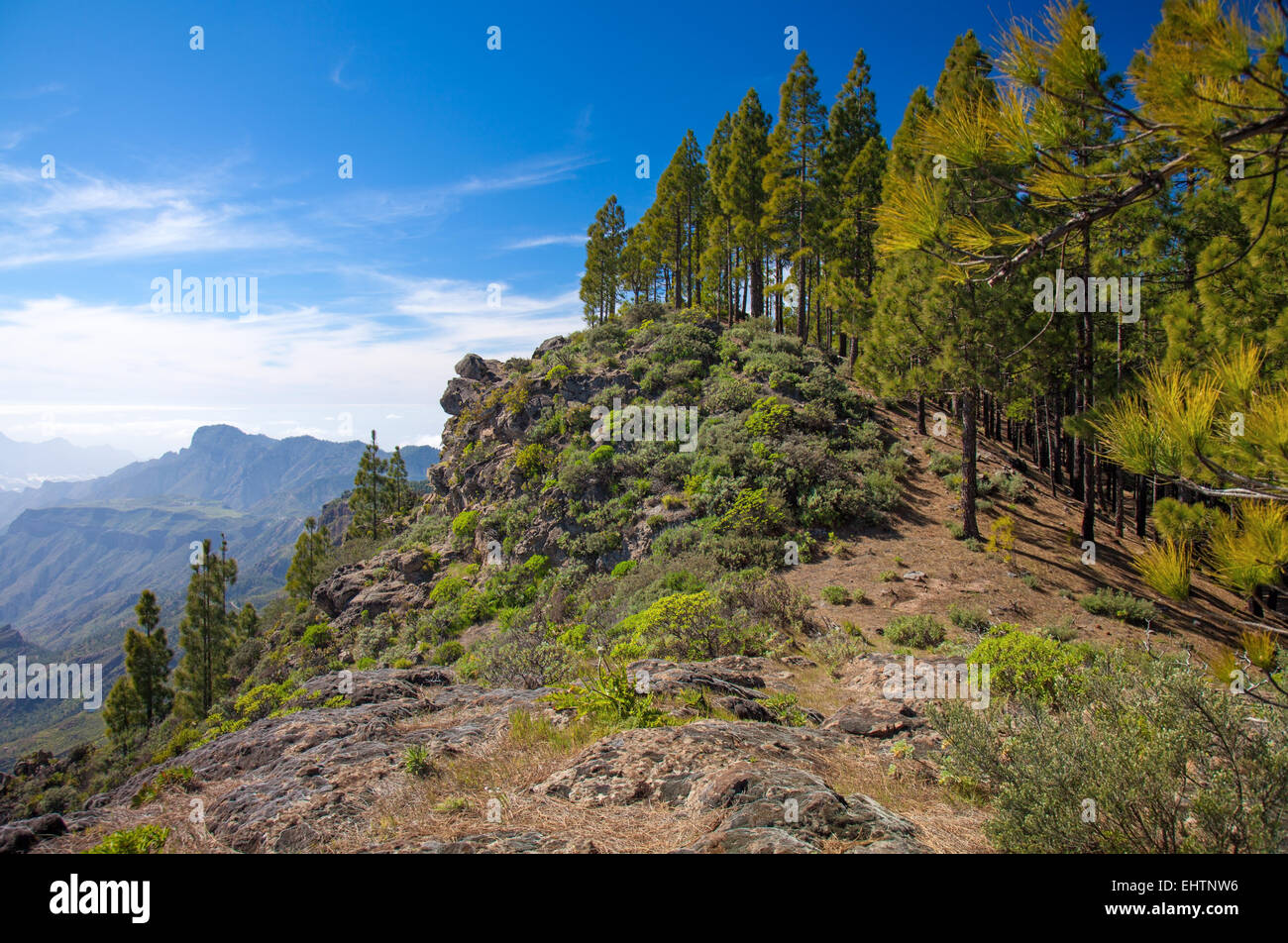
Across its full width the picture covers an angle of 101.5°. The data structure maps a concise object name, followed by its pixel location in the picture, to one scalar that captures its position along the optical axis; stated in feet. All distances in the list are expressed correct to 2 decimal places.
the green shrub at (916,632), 30.89
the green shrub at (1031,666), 19.33
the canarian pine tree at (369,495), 140.46
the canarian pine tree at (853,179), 83.34
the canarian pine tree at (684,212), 119.34
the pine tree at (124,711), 112.16
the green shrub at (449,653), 48.98
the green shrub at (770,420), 56.75
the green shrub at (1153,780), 8.90
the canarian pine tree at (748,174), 96.17
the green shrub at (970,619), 32.83
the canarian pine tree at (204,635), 110.42
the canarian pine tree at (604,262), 141.28
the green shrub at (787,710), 21.13
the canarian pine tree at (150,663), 114.73
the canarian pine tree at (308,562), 108.47
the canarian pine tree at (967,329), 41.88
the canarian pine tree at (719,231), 108.47
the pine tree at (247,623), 129.49
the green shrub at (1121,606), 35.45
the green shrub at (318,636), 65.87
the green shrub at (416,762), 17.07
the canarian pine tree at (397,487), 147.33
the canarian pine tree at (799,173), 83.87
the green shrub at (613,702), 18.85
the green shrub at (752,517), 47.14
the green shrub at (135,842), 14.06
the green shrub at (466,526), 73.05
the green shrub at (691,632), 31.14
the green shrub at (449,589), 62.80
